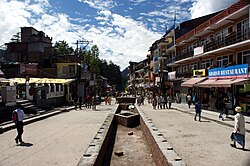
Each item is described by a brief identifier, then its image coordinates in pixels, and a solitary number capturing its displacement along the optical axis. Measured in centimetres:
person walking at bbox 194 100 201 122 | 1755
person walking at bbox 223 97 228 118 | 1870
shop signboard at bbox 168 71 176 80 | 4061
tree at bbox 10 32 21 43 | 6541
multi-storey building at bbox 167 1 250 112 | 2064
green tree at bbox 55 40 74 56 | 5966
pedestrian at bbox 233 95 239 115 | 2172
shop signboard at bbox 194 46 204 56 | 2881
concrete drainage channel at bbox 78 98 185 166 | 761
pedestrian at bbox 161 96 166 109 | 2998
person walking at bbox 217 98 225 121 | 1766
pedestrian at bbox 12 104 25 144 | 1069
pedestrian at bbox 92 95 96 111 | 2870
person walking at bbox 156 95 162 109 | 3009
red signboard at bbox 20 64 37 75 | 2551
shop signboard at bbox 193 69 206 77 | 2850
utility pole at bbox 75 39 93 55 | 4943
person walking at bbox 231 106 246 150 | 946
